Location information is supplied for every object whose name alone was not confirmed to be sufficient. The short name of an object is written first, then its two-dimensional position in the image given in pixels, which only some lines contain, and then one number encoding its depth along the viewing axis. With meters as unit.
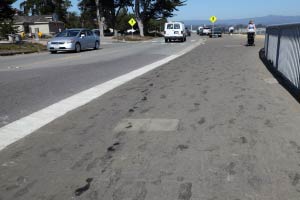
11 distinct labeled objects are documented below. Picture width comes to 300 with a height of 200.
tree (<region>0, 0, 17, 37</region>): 30.34
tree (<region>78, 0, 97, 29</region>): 67.44
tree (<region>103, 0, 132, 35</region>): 67.62
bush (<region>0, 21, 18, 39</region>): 30.14
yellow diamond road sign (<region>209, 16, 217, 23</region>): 61.94
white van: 40.88
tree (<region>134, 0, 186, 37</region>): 70.12
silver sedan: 24.80
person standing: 25.59
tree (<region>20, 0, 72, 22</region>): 95.75
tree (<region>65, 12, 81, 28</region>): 94.12
